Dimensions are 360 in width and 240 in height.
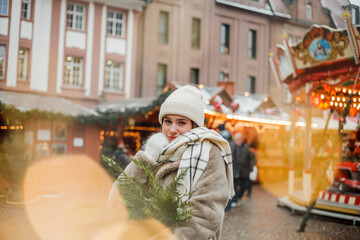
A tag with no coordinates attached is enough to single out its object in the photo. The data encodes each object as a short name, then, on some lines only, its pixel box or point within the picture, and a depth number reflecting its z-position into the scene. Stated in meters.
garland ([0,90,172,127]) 8.58
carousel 7.72
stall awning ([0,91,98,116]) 8.25
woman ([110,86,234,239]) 1.99
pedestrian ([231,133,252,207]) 10.59
